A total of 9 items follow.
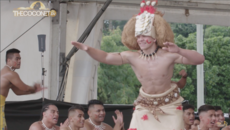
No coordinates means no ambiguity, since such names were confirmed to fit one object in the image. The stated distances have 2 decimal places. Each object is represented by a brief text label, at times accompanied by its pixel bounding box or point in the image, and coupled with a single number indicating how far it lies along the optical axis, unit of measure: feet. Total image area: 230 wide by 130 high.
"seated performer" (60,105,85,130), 28.78
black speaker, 32.60
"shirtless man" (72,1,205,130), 20.72
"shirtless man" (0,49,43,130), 27.96
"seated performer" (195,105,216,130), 31.58
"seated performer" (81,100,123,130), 30.94
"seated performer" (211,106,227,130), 31.73
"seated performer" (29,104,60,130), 27.99
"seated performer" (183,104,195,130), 33.30
